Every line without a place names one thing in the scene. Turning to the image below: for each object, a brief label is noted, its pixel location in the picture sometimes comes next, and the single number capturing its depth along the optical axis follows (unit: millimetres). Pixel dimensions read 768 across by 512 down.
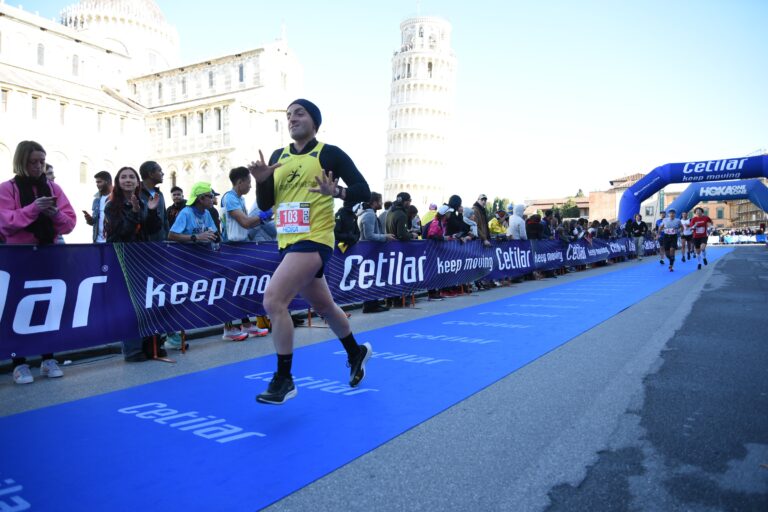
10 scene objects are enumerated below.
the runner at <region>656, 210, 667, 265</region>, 21438
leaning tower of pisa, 103000
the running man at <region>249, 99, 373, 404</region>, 4348
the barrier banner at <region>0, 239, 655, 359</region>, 5465
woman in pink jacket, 5555
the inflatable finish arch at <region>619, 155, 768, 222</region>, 29139
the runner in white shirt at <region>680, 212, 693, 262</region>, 24625
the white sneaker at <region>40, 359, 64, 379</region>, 5762
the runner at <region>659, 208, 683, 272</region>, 20281
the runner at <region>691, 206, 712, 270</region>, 22186
